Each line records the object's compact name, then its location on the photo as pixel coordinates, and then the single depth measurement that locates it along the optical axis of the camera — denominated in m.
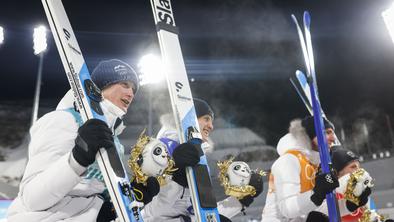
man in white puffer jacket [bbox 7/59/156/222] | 1.66
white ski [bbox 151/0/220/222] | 2.21
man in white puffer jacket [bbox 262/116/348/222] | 2.92
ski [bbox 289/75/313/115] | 4.01
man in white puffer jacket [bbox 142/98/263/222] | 2.25
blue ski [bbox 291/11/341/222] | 2.84
